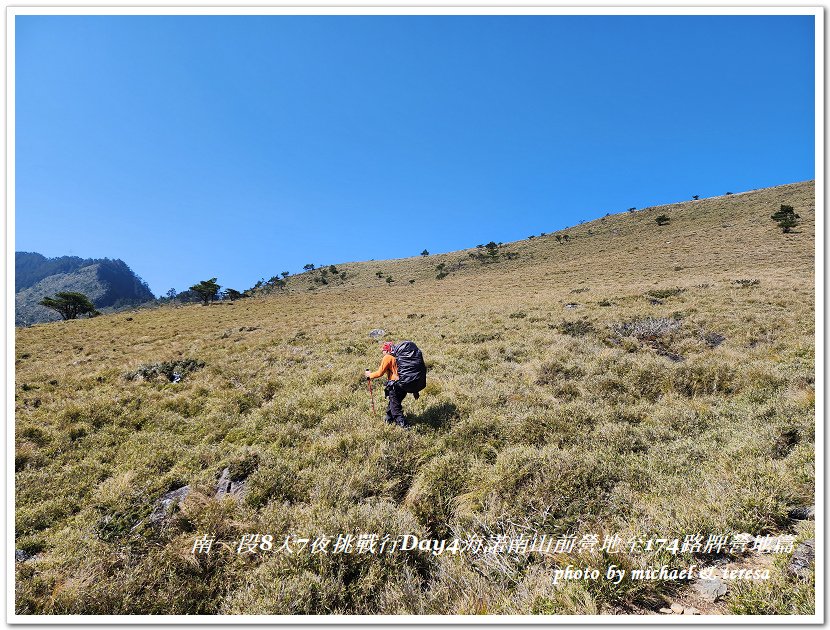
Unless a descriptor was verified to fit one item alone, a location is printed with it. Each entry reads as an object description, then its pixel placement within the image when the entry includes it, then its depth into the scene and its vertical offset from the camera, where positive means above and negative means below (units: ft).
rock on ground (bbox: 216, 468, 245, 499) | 19.07 -10.24
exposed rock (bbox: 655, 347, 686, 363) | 34.45 -4.53
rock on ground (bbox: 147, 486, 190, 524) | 17.49 -10.53
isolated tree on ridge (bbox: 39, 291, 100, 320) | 163.84 +6.01
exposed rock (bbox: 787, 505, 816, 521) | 13.04 -8.01
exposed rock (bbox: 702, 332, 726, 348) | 37.91 -3.05
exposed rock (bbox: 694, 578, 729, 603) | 10.72 -9.17
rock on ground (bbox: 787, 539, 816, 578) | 10.83 -8.43
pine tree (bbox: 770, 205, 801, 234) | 137.49 +42.79
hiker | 24.27 -5.53
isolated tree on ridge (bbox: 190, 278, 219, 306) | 168.29 +14.18
